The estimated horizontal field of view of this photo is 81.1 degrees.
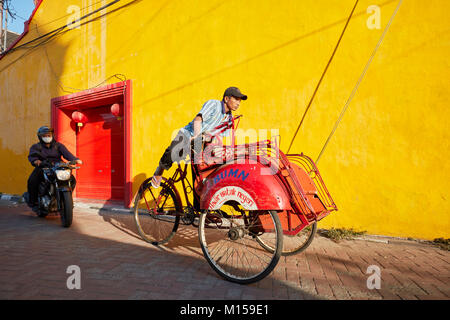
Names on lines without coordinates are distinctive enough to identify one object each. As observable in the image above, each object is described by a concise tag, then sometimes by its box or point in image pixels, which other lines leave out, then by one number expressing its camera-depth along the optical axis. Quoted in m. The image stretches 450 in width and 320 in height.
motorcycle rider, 4.88
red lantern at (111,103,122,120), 6.58
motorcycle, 4.32
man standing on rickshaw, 2.84
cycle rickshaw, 2.25
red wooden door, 7.01
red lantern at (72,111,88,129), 7.39
